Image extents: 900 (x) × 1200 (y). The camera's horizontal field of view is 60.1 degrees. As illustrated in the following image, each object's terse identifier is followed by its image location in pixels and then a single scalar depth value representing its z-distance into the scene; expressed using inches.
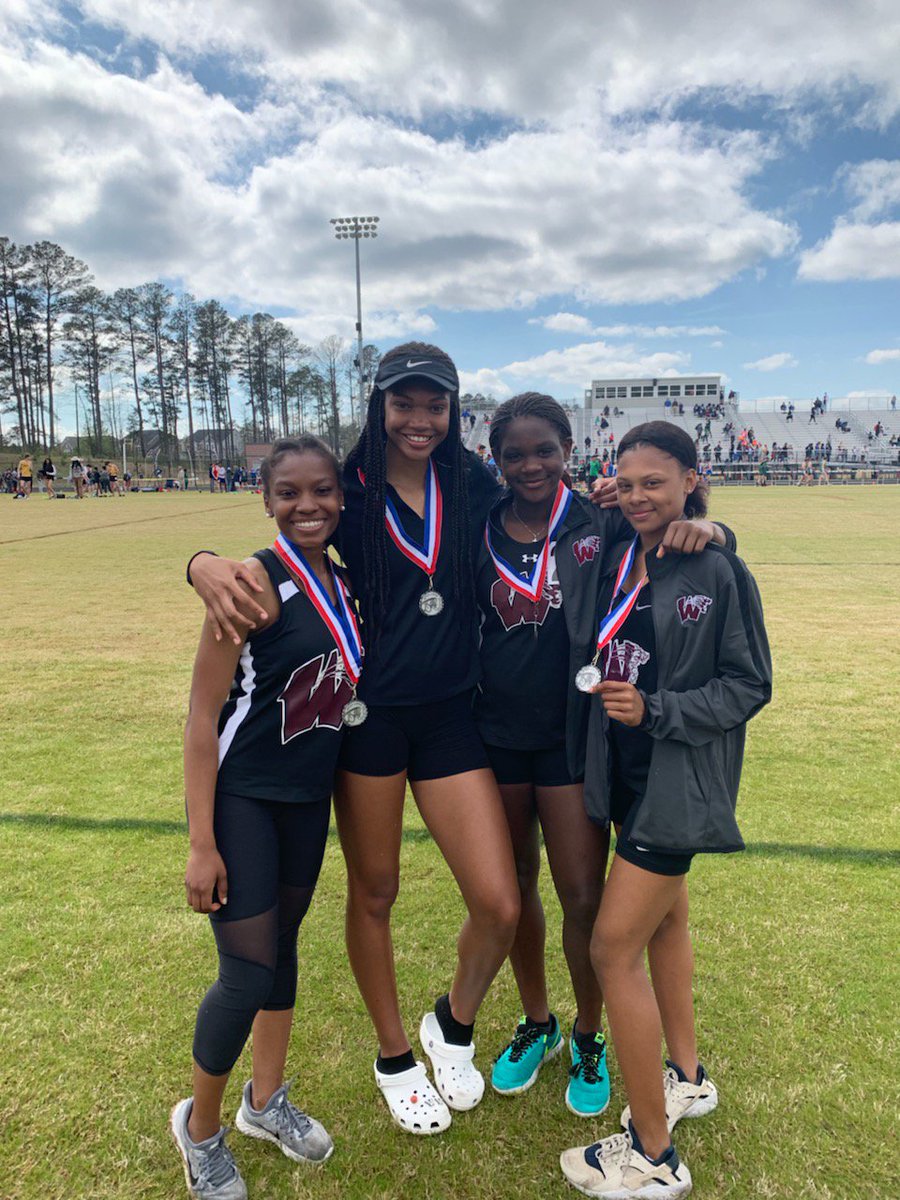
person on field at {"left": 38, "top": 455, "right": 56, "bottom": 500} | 1395.2
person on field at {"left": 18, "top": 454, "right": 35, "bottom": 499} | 1280.8
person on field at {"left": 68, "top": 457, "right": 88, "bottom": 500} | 1327.5
